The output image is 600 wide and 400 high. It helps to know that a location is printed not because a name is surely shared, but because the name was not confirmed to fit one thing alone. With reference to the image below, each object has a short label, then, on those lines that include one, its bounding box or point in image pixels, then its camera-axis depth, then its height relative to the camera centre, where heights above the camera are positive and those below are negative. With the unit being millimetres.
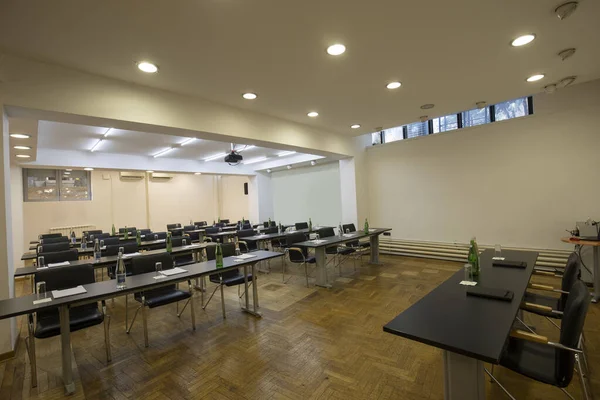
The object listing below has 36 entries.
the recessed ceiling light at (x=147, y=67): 2859 +1579
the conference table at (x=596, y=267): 3722 -1093
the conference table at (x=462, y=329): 1319 -727
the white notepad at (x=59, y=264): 3739 -650
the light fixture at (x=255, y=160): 9259 +1650
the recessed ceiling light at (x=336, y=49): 2677 +1549
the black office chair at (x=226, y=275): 3734 -985
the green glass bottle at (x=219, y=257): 3260 -595
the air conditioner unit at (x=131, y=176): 10297 +1463
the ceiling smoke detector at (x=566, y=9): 2176 +1476
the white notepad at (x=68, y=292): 2387 -685
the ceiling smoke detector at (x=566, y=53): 2967 +1520
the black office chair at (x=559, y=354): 1454 -967
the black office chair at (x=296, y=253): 4914 -911
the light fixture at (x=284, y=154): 8495 +1640
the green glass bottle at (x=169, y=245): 4514 -569
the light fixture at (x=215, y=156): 8141 +1652
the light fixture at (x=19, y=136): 4381 +1387
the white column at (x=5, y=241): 2668 -208
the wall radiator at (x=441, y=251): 4727 -1196
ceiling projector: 7115 +1331
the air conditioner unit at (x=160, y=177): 10992 +1452
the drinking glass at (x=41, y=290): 2375 -638
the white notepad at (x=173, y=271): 3010 -679
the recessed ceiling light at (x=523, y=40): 2648 +1522
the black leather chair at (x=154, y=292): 3040 -974
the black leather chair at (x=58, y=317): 2393 -983
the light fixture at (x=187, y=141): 6159 +1609
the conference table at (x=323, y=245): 4602 -705
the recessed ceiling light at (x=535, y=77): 3622 +1549
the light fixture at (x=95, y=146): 5973 +1655
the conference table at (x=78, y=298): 2135 -696
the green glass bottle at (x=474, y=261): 2446 -600
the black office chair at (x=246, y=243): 5770 -773
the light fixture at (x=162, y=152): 7055 +1651
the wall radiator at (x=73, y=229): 9036 -414
